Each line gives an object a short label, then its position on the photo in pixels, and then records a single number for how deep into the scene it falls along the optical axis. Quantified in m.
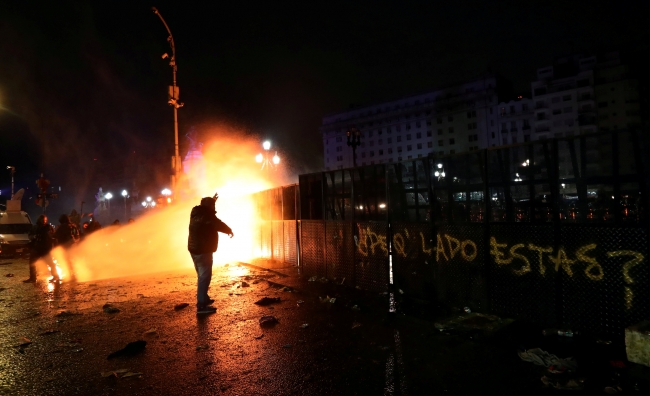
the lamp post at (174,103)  16.34
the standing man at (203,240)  7.07
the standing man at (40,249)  11.16
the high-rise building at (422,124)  89.44
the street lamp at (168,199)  18.98
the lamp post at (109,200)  49.72
